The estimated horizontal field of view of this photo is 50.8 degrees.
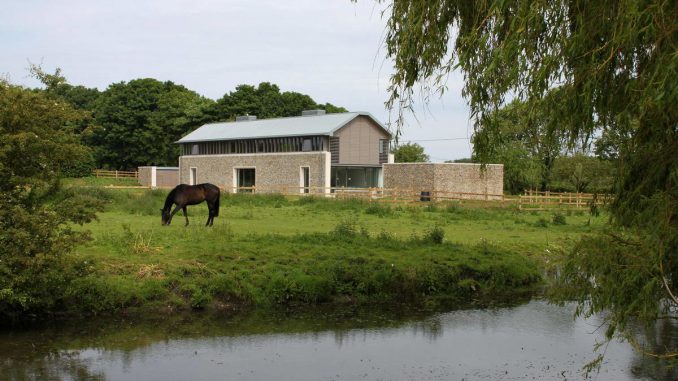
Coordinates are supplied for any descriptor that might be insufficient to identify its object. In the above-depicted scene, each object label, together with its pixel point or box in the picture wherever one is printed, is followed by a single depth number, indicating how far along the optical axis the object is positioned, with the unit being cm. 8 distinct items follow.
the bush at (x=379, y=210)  2903
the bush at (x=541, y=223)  2630
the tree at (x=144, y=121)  7006
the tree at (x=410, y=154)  7062
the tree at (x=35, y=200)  1056
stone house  4947
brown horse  2220
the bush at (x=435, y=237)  1847
